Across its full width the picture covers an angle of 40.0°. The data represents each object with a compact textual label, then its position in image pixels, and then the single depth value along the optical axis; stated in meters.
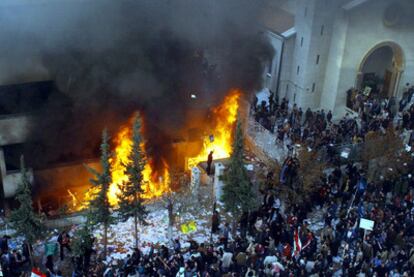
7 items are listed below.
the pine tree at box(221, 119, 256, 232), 18.66
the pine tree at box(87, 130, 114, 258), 17.39
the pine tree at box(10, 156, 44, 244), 17.02
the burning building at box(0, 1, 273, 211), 25.19
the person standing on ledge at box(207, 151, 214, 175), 23.23
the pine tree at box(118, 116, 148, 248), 17.91
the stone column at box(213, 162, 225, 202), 21.97
